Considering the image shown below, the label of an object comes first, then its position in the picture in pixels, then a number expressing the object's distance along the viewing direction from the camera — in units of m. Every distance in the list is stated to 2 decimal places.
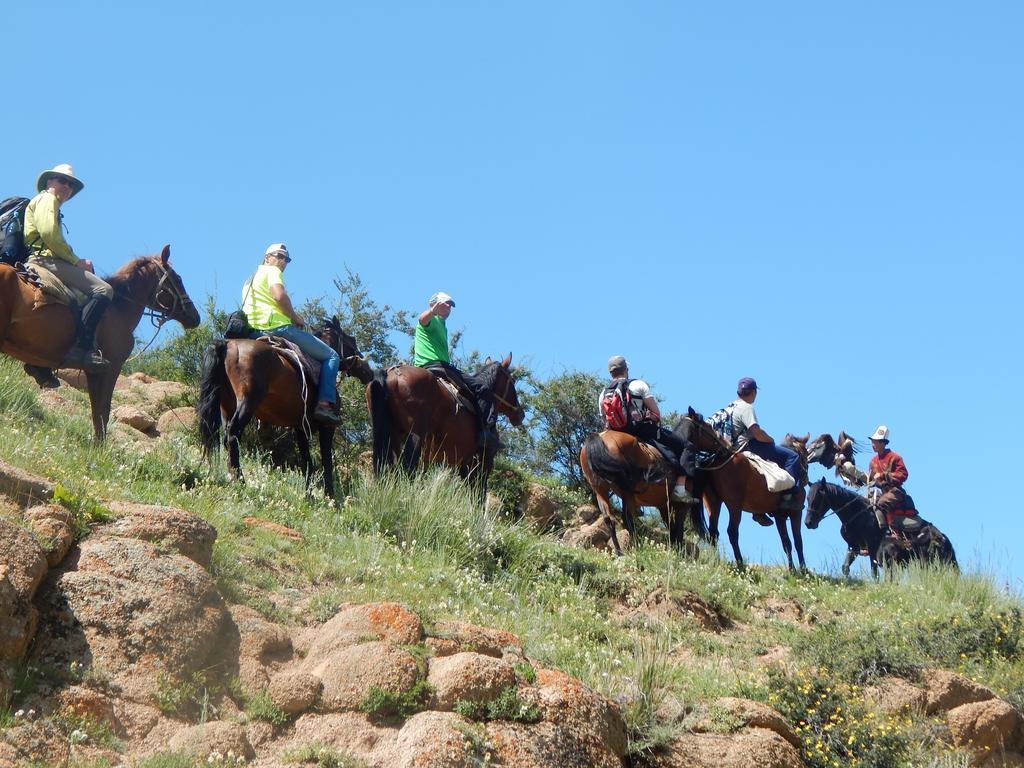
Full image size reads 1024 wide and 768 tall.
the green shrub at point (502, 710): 7.08
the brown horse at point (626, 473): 16.28
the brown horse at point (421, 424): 14.71
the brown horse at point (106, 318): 12.59
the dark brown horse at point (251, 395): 13.30
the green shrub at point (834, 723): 8.73
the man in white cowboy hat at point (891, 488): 21.47
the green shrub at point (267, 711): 6.95
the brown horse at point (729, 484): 17.20
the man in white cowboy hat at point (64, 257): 12.90
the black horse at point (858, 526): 21.20
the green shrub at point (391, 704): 7.02
